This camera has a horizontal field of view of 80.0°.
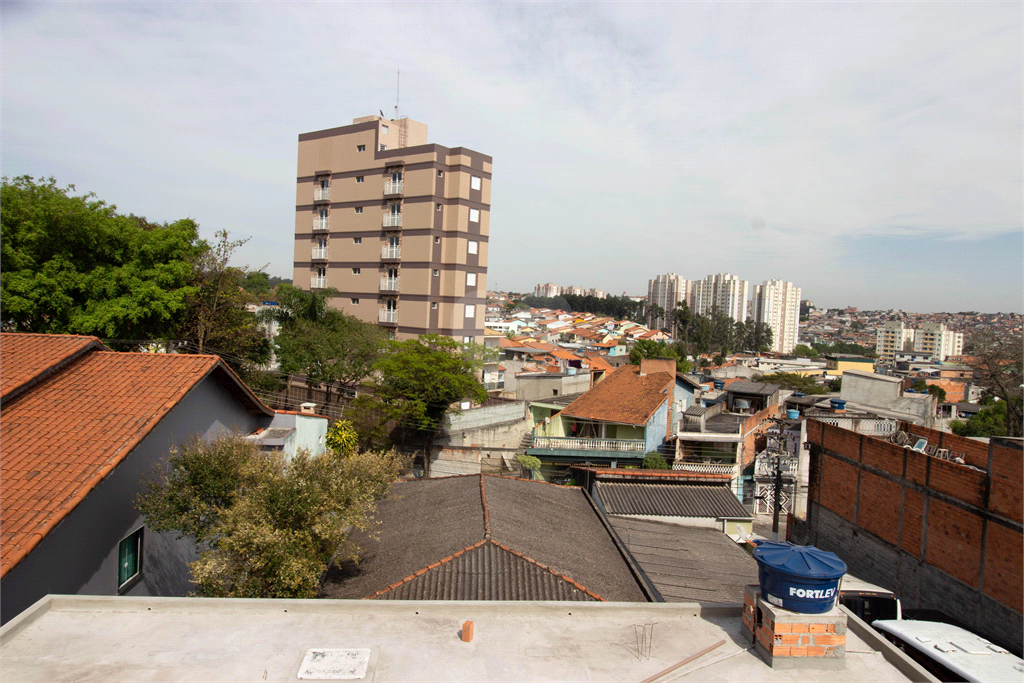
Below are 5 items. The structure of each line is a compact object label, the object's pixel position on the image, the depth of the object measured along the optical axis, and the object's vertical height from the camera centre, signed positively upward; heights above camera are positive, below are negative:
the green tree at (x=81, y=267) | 20.17 +1.25
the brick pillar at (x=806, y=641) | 5.06 -2.53
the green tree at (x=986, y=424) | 34.78 -4.63
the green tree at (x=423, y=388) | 25.92 -3.01
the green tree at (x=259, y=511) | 7.22 -2.63
